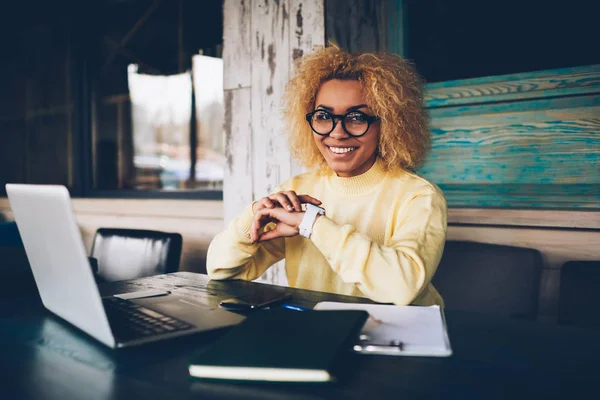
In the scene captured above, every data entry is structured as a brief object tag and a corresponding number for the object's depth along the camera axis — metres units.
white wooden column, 2.24
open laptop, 0.79
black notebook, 0.70
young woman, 1.41
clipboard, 0.81
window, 3.86
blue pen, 1.08
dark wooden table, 0.69
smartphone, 1.10
